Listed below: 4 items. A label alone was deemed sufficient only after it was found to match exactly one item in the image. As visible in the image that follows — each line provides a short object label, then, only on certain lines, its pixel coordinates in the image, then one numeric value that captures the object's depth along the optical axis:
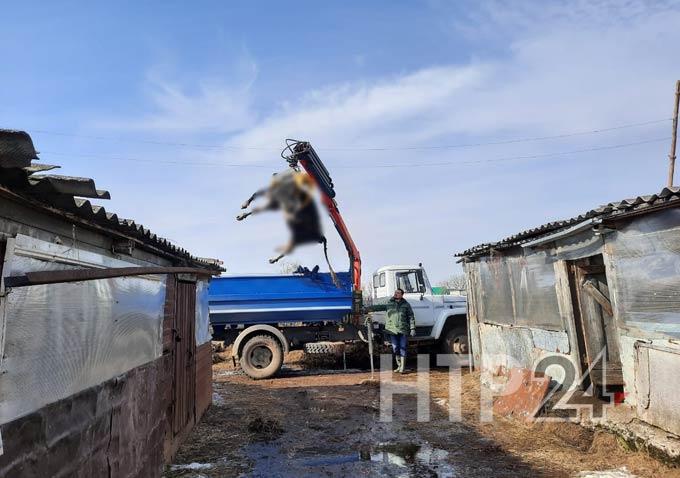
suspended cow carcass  6.77
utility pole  13.26
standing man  11.14
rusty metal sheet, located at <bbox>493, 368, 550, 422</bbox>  6.73
